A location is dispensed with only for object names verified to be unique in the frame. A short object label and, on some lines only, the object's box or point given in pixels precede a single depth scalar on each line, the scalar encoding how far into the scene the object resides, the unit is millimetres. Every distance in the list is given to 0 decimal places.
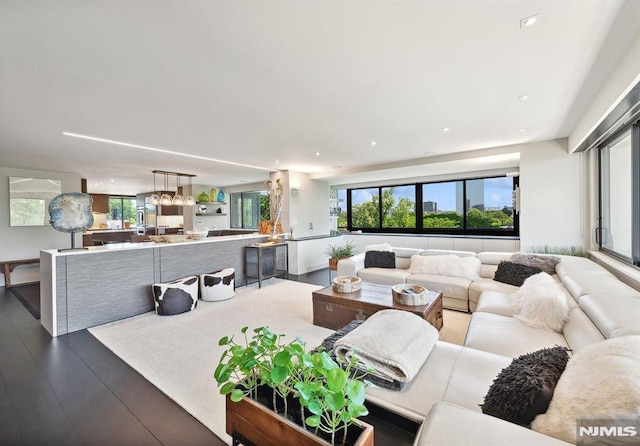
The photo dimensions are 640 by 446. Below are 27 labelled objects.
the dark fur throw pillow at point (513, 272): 3371
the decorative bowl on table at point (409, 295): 2767
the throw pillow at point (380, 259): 4688
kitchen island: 3137
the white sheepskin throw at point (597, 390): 854
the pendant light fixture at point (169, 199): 5566
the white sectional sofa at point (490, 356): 917
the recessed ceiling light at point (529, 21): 1555
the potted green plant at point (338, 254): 6246
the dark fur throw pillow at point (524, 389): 1043
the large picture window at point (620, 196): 2611
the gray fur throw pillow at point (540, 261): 3338
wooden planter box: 945
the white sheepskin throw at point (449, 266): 3910
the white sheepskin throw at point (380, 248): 4863
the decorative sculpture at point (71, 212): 3242
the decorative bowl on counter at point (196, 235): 4712
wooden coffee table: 2760
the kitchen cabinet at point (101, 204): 10398
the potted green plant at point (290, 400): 881
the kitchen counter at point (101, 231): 8477
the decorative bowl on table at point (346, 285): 3266
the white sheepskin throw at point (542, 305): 2144
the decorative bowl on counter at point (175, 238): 4457
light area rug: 2016
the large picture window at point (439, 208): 6039
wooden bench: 5266
